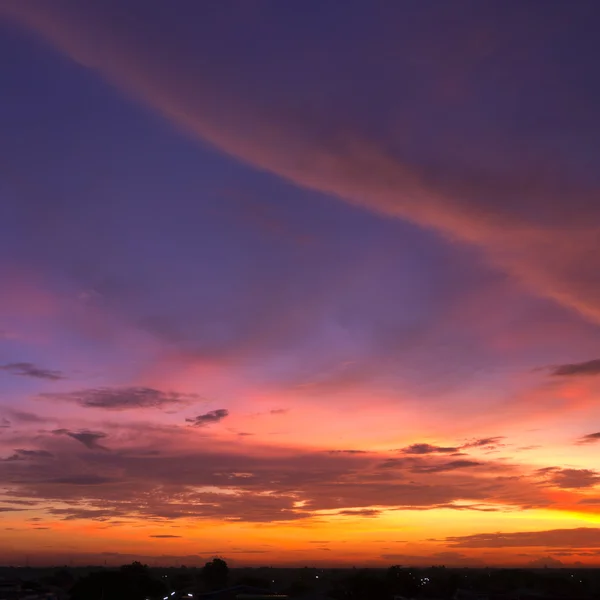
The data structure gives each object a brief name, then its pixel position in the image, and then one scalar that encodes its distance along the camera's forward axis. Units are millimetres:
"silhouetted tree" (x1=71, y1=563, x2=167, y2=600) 78688
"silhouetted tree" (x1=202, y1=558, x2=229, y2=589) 153625
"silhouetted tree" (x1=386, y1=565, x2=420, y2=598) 92188
